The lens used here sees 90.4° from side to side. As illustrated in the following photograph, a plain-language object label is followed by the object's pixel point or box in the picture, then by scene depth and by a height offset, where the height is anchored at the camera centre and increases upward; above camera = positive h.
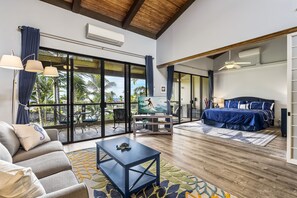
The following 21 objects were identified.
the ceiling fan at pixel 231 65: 5.23 +1.26
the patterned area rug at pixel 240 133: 3.91 -1.06
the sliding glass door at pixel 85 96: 3.48 +0.06
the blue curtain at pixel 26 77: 3.00 +0.44
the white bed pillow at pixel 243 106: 6.34 -0.28
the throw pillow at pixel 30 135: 2.06 -0.54
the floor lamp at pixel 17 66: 2.26 +0.54
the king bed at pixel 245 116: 4.92 -0.58
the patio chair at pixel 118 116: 4.60 -0.56
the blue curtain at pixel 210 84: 7.77 +0.79
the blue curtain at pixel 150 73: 5.13 +0.91
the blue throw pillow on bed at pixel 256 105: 5.98 -0.22
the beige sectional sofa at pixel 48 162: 1.03 -0.73
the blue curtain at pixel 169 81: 5.74 +0.71
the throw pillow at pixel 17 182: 0.82 -0.48
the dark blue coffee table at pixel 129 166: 1.71 -1.00
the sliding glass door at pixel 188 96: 6.36 +0.15
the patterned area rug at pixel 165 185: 1.79 -1.15
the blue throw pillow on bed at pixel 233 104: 6.72 -0.21
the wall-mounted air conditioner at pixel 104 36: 3.81 +1.73
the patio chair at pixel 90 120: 4.08 -0.60
